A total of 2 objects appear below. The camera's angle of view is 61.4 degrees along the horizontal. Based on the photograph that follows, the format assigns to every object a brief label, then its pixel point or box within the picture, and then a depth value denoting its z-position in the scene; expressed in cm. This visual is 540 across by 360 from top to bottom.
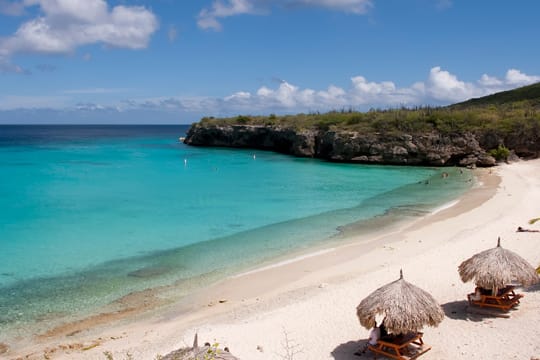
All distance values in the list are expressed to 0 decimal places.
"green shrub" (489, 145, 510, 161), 4741
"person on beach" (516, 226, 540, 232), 1893
